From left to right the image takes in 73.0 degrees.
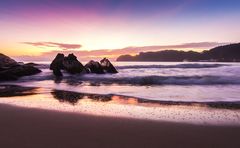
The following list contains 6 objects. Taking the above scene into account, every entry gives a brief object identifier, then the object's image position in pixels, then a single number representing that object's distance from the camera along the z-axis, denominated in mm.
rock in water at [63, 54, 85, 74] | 12952
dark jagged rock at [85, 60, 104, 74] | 12880
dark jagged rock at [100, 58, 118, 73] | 13182
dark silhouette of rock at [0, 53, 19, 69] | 13190
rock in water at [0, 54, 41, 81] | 10323
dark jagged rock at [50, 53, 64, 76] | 12617
